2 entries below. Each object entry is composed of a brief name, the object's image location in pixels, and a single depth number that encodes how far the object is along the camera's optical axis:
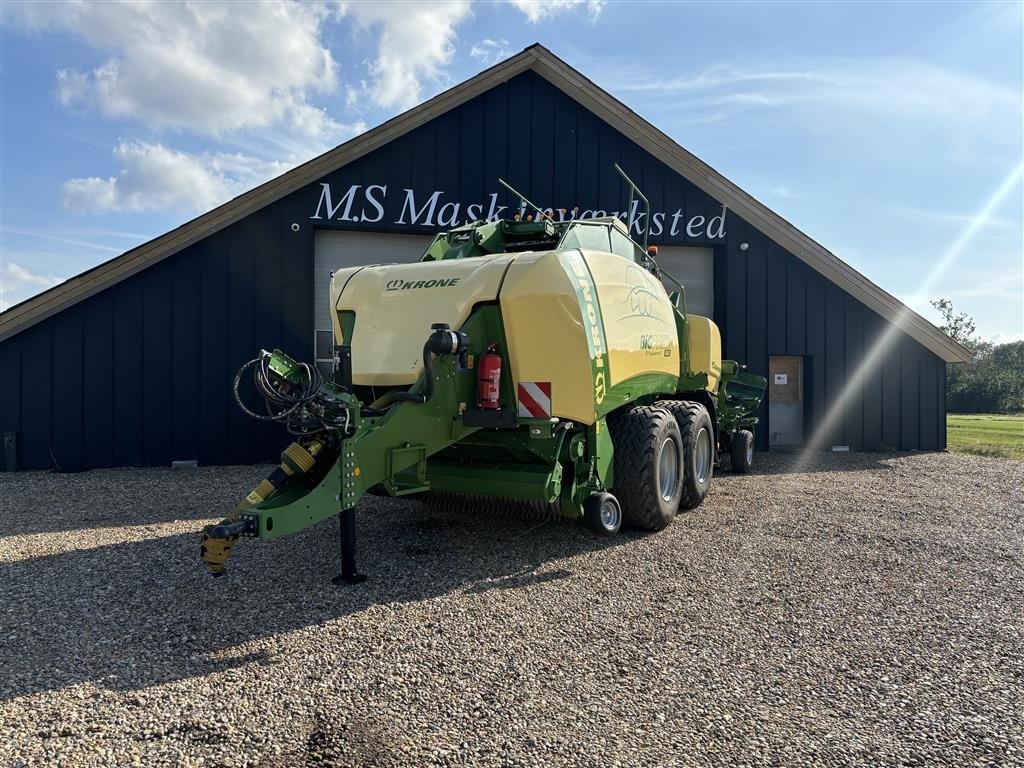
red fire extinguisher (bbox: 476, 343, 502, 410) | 5.25
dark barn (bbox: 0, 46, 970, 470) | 10.12
